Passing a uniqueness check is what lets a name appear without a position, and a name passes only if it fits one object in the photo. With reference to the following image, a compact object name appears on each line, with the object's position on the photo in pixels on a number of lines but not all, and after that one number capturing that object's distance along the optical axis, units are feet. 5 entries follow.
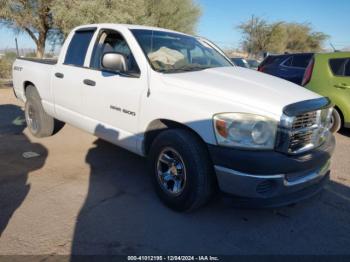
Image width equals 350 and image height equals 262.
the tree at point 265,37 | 147.54
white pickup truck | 9.24
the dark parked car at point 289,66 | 29.73
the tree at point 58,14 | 41.83
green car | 21.12
